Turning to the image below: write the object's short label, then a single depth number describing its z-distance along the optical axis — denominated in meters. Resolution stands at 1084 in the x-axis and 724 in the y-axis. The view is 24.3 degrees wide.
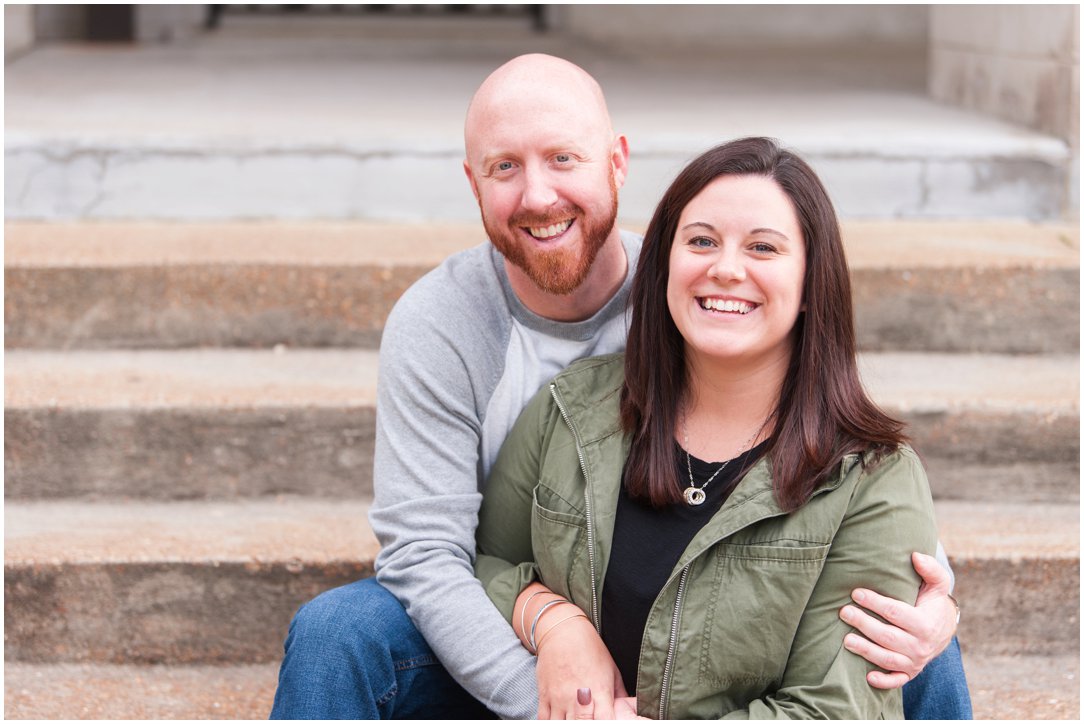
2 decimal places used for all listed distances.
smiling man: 2.54
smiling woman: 2.42
